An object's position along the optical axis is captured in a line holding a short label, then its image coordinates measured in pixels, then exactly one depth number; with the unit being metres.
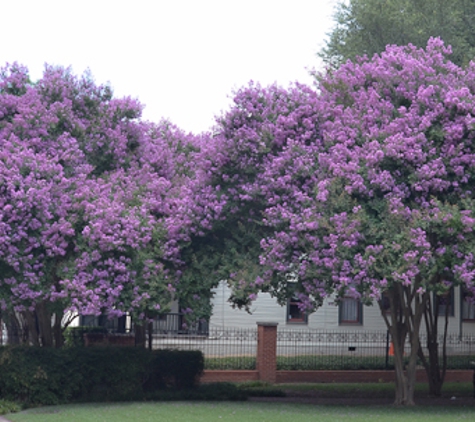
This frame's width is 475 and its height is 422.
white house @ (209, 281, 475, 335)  32.34
